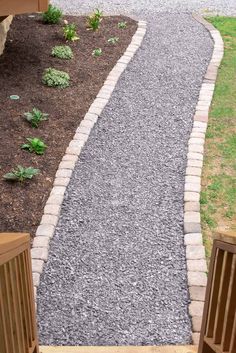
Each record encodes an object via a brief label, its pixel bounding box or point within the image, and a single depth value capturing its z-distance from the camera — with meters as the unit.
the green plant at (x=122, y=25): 9.16
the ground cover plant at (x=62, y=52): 7.81
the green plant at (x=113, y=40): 8.51
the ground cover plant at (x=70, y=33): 8.33
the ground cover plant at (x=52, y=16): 8.84
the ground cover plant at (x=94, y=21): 8.80
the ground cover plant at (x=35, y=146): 5.66
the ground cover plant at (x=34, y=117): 6.12
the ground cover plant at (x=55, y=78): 7.06
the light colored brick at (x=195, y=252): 4.43
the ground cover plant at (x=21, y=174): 5.20
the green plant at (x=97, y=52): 8.07
